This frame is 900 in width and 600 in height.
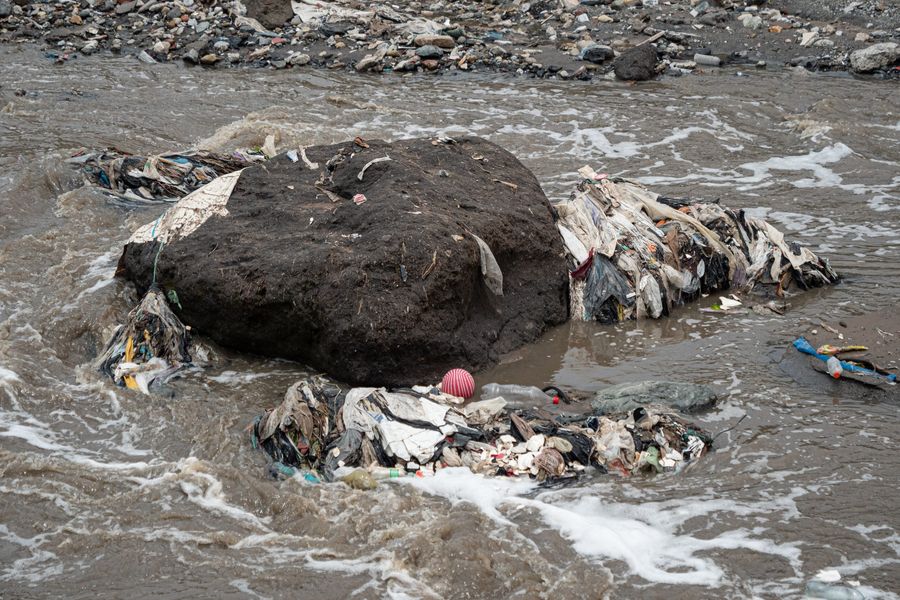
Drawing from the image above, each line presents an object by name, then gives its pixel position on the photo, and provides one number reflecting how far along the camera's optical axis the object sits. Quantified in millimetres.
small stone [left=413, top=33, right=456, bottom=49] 26953
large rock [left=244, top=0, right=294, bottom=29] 29437
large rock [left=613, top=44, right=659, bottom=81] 24234
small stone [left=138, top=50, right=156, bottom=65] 27578
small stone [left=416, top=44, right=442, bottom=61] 26406
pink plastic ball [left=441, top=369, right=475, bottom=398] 10219
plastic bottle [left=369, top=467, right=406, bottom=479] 8844
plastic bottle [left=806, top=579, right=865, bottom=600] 6898
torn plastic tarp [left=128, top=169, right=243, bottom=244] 12023
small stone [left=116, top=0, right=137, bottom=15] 30984
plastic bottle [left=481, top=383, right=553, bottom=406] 10211
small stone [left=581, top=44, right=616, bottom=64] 25391
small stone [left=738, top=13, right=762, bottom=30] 26812
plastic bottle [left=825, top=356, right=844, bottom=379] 10047
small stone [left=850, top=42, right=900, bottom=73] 23547
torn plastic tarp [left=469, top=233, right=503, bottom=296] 11187
